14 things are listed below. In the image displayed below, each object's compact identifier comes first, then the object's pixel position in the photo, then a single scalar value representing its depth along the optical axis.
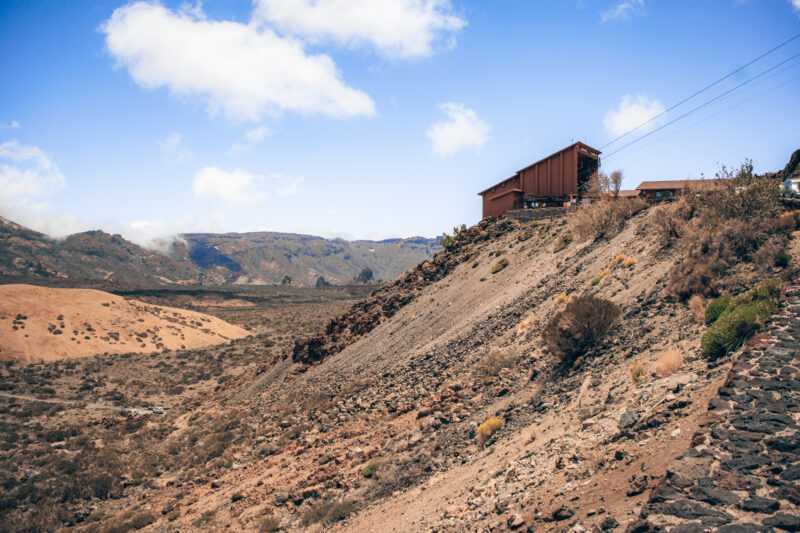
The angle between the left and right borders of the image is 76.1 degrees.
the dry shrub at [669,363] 10.55
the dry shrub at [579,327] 14.55
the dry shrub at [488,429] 12.52
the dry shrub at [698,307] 12.52
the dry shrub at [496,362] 16.34
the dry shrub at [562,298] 18.92
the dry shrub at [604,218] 24.03
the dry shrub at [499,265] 27.36
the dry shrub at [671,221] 18.42
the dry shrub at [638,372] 10.96
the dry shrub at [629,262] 18.53
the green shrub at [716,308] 11.85
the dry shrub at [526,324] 18.63
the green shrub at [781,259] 12.94
